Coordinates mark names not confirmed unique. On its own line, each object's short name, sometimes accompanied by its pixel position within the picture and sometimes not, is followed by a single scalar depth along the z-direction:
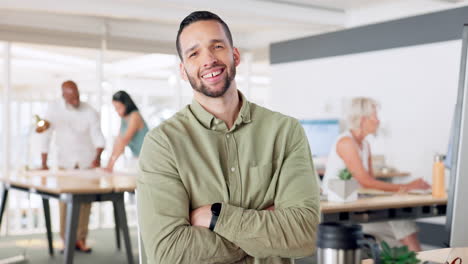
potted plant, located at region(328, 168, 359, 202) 3.88
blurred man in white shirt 6.52
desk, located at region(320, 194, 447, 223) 3.75
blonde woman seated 4.34
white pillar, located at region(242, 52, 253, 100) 10.35
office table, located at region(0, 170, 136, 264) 4.75
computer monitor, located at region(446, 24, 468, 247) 1.72
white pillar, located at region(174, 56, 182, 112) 9.82
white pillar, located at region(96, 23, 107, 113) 8.83
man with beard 1.98
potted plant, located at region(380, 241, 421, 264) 1.29
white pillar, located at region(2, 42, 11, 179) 8.30
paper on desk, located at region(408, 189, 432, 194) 4.46
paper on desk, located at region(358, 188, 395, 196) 4.34
